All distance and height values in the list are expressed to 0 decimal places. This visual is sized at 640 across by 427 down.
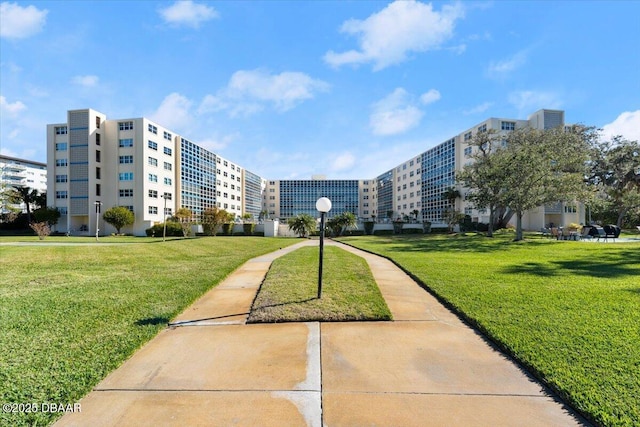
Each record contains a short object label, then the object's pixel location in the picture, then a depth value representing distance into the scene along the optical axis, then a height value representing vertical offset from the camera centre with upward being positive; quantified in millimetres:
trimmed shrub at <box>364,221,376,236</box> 42344 -1288
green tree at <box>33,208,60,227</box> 39938 +348
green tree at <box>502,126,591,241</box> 21719 +3000
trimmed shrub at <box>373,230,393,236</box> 41341 -1930
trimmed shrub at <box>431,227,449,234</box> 42656 -1465
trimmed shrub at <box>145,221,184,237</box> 37594 -1529
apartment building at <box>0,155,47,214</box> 83688 +14042
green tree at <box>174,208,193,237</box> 35584 +40
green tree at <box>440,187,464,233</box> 38122 +2387
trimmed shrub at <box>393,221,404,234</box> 42156 -1120
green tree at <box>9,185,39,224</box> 44688 +3468
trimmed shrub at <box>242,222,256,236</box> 38300 -1249
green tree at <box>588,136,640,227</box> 29141 +5353
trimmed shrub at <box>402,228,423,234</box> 42000 -1683
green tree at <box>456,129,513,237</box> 23625 +3566
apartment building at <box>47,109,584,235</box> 42375 +7625
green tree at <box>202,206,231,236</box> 35122 -194
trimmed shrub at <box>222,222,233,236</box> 38750 -1274
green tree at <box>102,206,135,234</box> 38000 +127
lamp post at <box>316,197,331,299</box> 6707 +203
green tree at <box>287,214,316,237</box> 33094 -587
